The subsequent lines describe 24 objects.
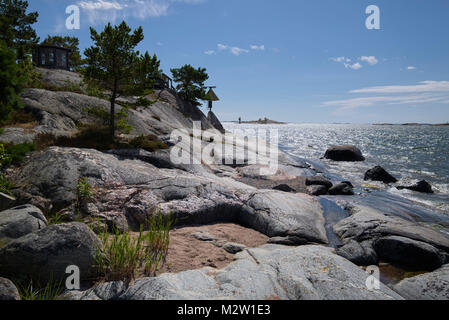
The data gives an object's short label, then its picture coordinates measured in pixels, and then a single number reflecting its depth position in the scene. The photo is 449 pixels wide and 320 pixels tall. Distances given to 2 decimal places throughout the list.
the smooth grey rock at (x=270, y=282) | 4.32
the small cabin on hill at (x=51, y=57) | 33.16
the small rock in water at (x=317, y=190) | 16.84
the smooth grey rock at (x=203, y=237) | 7.64
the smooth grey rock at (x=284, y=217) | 8.85
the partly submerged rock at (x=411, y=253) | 7.54
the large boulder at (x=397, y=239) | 7.63
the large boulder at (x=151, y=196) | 7.79
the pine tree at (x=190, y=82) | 44.50
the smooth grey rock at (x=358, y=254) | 7.58
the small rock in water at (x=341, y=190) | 17.03
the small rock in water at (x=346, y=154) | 34.38
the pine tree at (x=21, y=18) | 33.47
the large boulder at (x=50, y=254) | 4.37
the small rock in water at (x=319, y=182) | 18.44
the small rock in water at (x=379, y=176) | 22.01
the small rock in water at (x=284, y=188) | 16.19
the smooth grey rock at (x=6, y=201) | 6.33
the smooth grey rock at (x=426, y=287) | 6.14
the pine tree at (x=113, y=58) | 11.95
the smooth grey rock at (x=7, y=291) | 3.56
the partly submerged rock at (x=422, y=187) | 18.94
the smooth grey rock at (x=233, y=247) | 7.01
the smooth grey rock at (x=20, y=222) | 4.95
